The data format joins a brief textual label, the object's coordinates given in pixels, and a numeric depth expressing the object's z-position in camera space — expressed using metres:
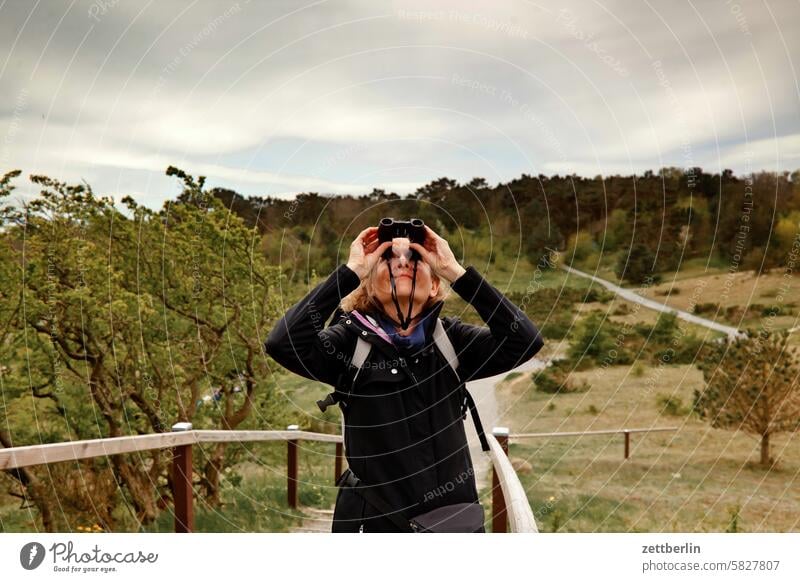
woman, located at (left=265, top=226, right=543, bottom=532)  1.90
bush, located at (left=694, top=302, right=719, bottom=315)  18.58
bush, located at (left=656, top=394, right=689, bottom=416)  15.58
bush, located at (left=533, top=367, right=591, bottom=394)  17.36
